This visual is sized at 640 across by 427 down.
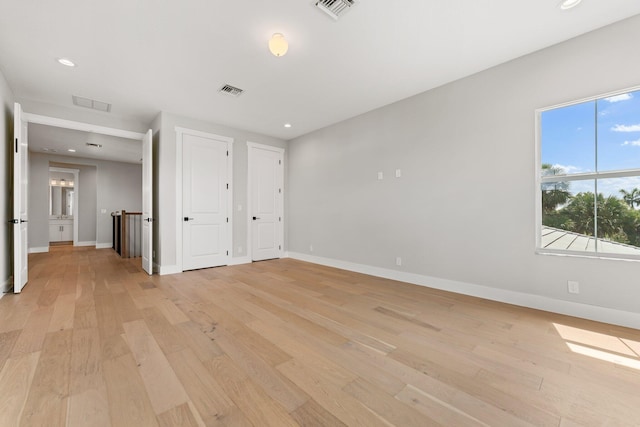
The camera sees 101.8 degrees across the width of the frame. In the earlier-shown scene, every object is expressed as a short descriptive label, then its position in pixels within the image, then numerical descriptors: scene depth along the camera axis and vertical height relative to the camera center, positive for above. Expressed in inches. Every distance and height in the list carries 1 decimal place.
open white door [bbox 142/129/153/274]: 174.9 +6.5
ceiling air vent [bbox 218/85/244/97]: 140.9 +67.9
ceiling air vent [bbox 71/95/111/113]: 151.7 +66.1
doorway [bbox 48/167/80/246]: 336.2 +8.9
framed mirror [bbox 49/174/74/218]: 344.2 +20.4
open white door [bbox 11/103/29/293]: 127.0 +6.7
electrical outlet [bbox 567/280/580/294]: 102.2 -29.4
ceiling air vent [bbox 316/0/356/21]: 84.4 +68.4
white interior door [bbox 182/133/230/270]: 183.5 +7.5
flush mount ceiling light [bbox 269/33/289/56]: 92.4 +60.1
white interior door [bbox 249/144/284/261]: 220.8 +10.3
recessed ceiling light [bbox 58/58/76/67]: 113.7 +66.9
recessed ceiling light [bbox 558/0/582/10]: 84.8 +69.2
